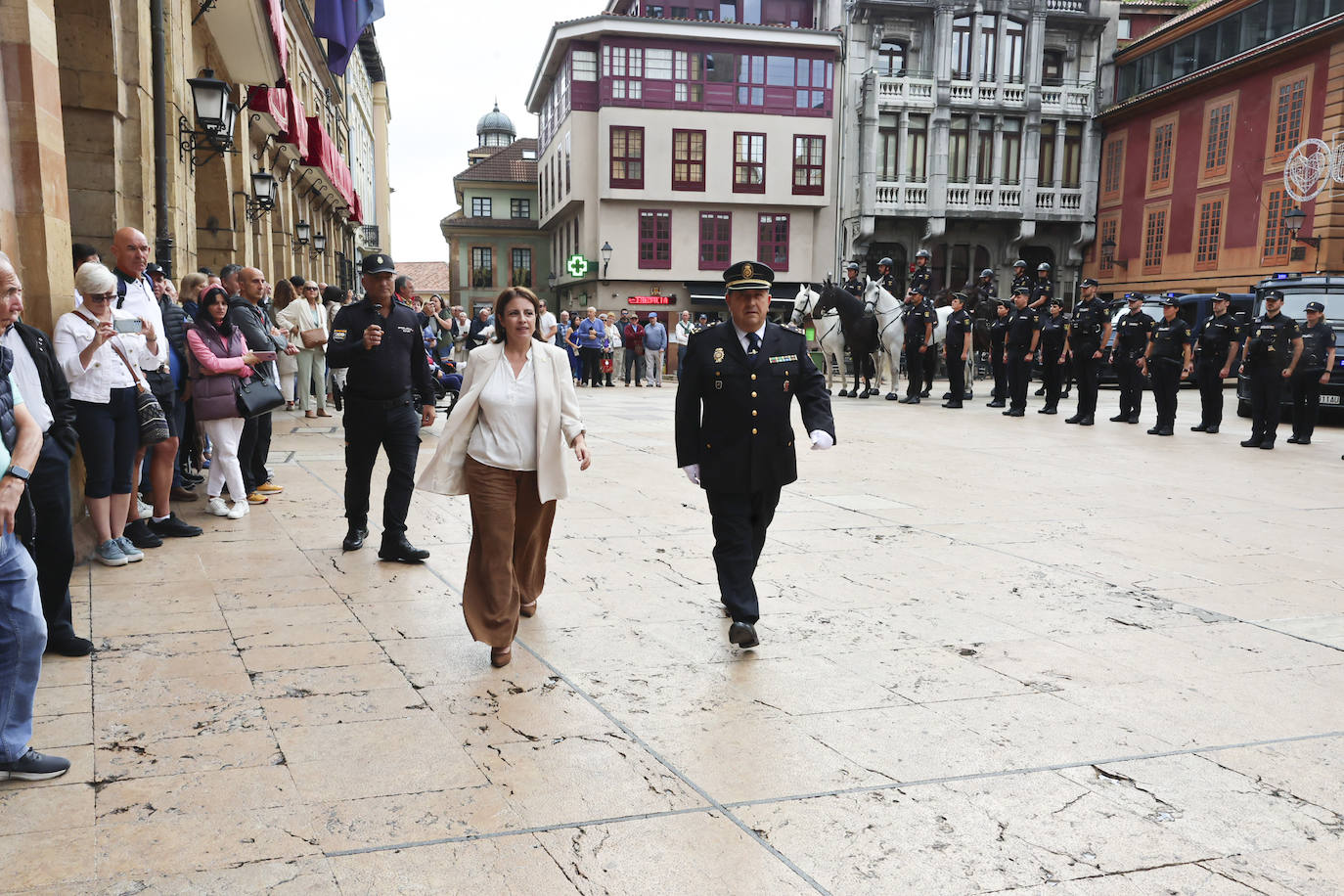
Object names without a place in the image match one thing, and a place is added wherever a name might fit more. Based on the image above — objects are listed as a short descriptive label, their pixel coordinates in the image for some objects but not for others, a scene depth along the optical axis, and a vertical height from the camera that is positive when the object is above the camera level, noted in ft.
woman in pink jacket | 24.16 -1.77
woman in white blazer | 15.06 -2.14
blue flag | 54.95 +14.73
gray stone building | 126.52 +23.04
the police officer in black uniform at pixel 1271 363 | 43.09 -1.96
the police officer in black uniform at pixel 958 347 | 61.26 -2.13
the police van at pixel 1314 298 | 51.55 +0.84
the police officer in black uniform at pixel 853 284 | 64.08 +1.55
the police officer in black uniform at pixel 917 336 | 61.36 -1.48
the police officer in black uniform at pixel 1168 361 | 47.29 -2.13
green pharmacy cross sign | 133.59 +4.83
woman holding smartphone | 18.39 -1.67
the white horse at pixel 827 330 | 66.90 -1.31
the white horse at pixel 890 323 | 63.72 -0.79
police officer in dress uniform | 16.01 -1.69
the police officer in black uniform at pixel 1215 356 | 47.62 -1.89
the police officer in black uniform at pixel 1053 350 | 54.65 -2.01
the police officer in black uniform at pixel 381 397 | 21.06 -1.92
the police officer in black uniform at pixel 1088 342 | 51.16 -1.47
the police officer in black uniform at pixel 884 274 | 66.03 +2.23
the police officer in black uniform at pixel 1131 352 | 49.70 -1.84
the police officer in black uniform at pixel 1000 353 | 59.77 -2.42
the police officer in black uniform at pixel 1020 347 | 54.60 -1.84
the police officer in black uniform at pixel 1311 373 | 43.80 -2.34
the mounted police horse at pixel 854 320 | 62.18 -0.64
